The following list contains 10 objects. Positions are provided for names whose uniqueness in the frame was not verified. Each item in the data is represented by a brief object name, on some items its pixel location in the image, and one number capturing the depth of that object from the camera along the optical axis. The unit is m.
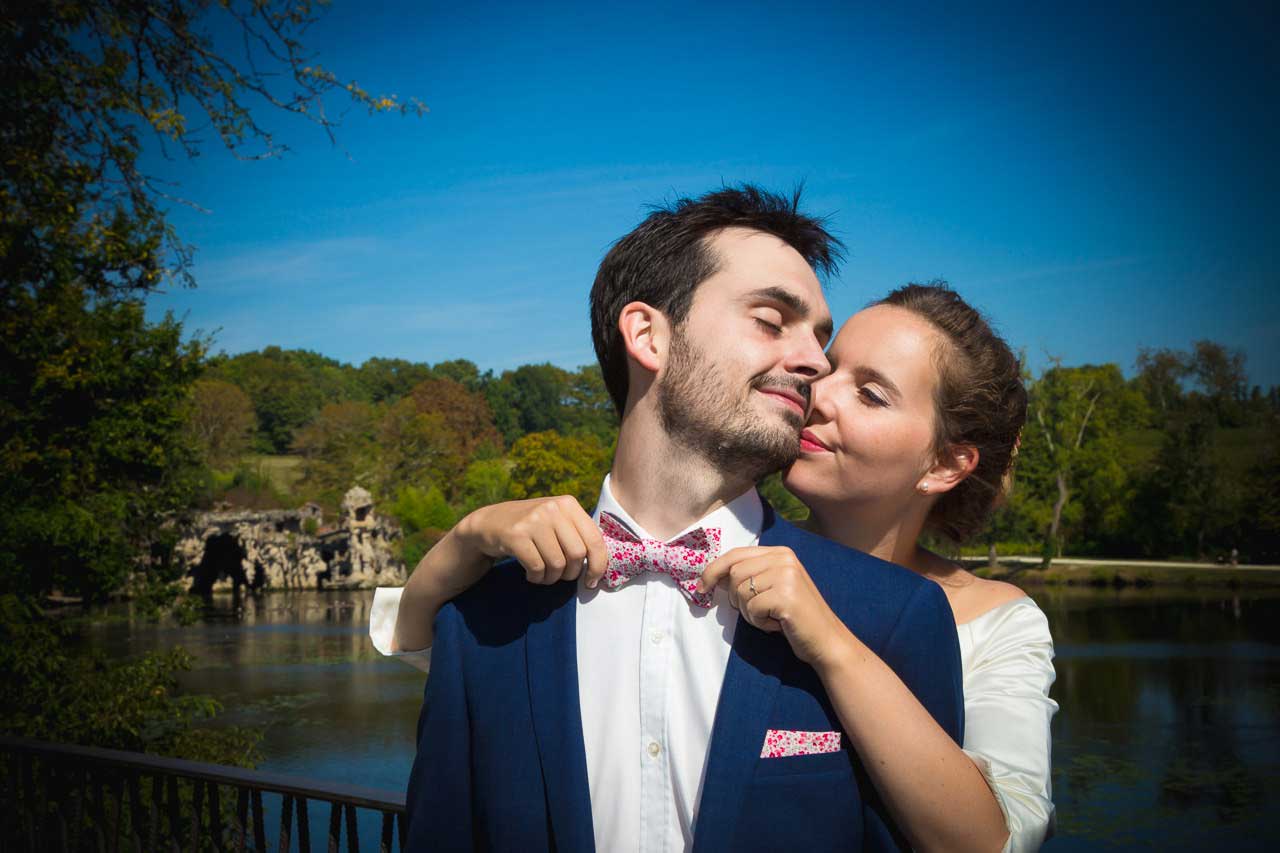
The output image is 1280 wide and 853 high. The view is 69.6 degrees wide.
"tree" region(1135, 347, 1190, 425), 56.31
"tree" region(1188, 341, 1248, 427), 53.09
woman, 1.56
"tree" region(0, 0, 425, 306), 6.06
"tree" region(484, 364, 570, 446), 74.00
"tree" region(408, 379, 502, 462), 63.75
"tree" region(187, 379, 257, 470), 55.59
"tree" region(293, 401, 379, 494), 56.94
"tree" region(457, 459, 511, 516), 50.62
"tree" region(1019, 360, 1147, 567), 46.41
